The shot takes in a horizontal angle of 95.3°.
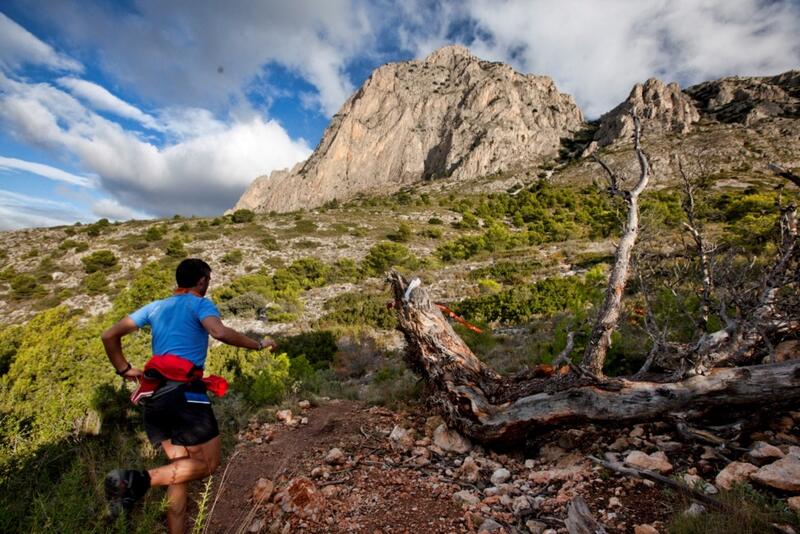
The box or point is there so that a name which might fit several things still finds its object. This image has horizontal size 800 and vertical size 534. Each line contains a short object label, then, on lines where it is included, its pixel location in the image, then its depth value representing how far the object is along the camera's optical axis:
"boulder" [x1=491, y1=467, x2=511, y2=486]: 2.86
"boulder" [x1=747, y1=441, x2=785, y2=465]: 2.29
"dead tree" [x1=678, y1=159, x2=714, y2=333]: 4.12
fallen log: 2.80
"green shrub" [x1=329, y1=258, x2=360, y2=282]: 19.06
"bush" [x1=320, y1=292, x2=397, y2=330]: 12.00
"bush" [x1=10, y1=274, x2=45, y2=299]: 18.08
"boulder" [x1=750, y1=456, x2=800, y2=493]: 1.94
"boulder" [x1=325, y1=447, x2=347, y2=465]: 3.33
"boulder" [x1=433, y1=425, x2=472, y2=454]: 3.48
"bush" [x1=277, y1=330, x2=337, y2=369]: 9.15
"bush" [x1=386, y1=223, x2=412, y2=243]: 24.73
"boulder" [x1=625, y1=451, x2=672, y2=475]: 2.46
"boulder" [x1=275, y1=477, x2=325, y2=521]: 2.61
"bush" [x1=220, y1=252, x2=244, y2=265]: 21.36
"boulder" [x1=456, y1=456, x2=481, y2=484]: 2.93
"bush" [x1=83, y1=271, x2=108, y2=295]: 18.06
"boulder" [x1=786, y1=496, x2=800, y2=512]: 1.80
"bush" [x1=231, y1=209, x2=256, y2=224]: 31.49
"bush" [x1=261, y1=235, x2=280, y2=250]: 24.09
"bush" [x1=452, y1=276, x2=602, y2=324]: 10.48
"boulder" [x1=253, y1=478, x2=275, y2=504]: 2.88
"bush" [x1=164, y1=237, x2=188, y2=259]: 22.30
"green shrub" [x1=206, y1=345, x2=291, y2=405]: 5.48
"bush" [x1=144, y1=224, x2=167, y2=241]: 25.50
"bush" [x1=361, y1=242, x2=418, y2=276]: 19.66
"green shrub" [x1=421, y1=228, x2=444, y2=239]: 26.44
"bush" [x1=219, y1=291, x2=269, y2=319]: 14.43
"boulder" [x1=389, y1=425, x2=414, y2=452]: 3.58
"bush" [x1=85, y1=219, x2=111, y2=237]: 28.31
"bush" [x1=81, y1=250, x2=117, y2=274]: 20.53
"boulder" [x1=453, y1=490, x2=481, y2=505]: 2.55
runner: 2.44
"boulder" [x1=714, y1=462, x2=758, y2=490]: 2.14
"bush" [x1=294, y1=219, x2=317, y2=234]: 27.84
